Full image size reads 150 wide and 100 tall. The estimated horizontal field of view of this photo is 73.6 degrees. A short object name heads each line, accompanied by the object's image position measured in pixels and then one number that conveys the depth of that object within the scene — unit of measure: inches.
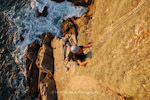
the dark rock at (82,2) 486.8
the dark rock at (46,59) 457.7
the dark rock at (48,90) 417.4
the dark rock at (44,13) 641.6
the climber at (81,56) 241.2
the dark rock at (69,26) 452.8
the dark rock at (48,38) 515.4
